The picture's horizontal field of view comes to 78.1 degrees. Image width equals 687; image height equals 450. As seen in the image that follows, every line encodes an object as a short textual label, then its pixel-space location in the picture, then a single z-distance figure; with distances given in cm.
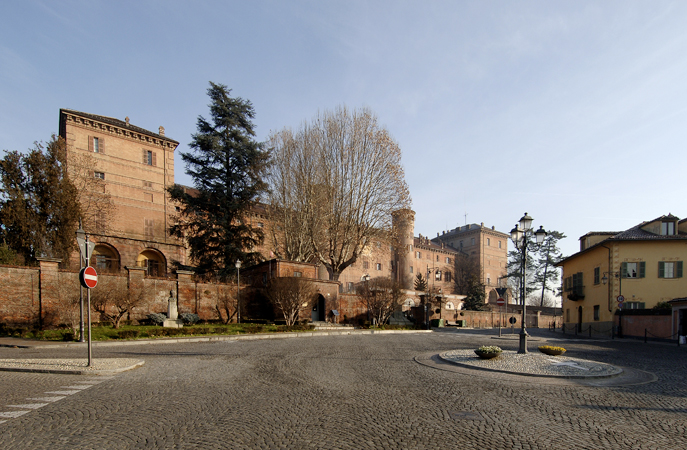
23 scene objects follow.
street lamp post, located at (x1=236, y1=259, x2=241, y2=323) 2648
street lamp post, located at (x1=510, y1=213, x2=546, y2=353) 1422
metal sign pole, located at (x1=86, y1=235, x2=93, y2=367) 965
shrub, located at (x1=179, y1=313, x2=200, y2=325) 2508
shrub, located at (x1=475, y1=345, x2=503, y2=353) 1265
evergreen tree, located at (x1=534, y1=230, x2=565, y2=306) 7200
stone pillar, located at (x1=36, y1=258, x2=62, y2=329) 2070
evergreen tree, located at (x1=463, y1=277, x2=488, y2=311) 5559
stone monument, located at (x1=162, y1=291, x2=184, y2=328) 2342
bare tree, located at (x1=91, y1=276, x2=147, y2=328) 2098
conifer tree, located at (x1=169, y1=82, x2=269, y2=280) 3111
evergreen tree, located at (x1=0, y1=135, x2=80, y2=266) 2506
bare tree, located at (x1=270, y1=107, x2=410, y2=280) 3269
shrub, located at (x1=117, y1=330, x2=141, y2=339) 1776
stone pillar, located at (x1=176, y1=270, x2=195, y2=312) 2636
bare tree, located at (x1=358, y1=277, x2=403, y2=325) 3178
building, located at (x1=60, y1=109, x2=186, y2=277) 3756
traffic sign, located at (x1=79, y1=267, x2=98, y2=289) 1043
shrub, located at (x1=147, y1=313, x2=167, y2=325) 2366
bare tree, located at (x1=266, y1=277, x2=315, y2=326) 2641
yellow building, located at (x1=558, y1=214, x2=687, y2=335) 2917
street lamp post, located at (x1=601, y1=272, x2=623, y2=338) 2861
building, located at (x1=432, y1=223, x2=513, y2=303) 8544
